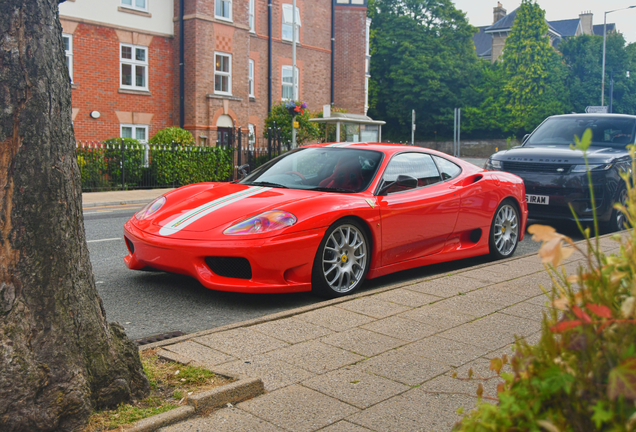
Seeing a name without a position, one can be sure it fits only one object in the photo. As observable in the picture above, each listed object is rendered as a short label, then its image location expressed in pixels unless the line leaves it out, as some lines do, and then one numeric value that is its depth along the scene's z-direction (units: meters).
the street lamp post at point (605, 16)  42.80
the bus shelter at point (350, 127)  21.58
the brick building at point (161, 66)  23.94
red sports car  5.30
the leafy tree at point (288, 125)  27.92
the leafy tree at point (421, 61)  55.41
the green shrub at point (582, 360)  1.30
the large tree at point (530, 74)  52.91
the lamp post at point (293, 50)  31.27
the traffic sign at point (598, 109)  34.22
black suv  9.41
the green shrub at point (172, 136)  23.14
